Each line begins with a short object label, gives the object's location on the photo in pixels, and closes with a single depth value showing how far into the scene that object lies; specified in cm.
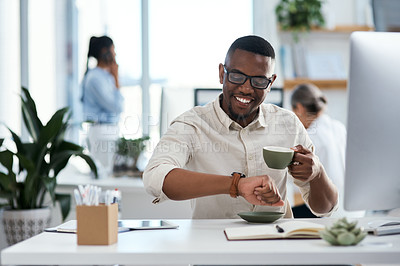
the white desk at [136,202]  271
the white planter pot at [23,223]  301
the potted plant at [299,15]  459
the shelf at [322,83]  467
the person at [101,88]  388
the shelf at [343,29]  470
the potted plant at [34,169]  302
